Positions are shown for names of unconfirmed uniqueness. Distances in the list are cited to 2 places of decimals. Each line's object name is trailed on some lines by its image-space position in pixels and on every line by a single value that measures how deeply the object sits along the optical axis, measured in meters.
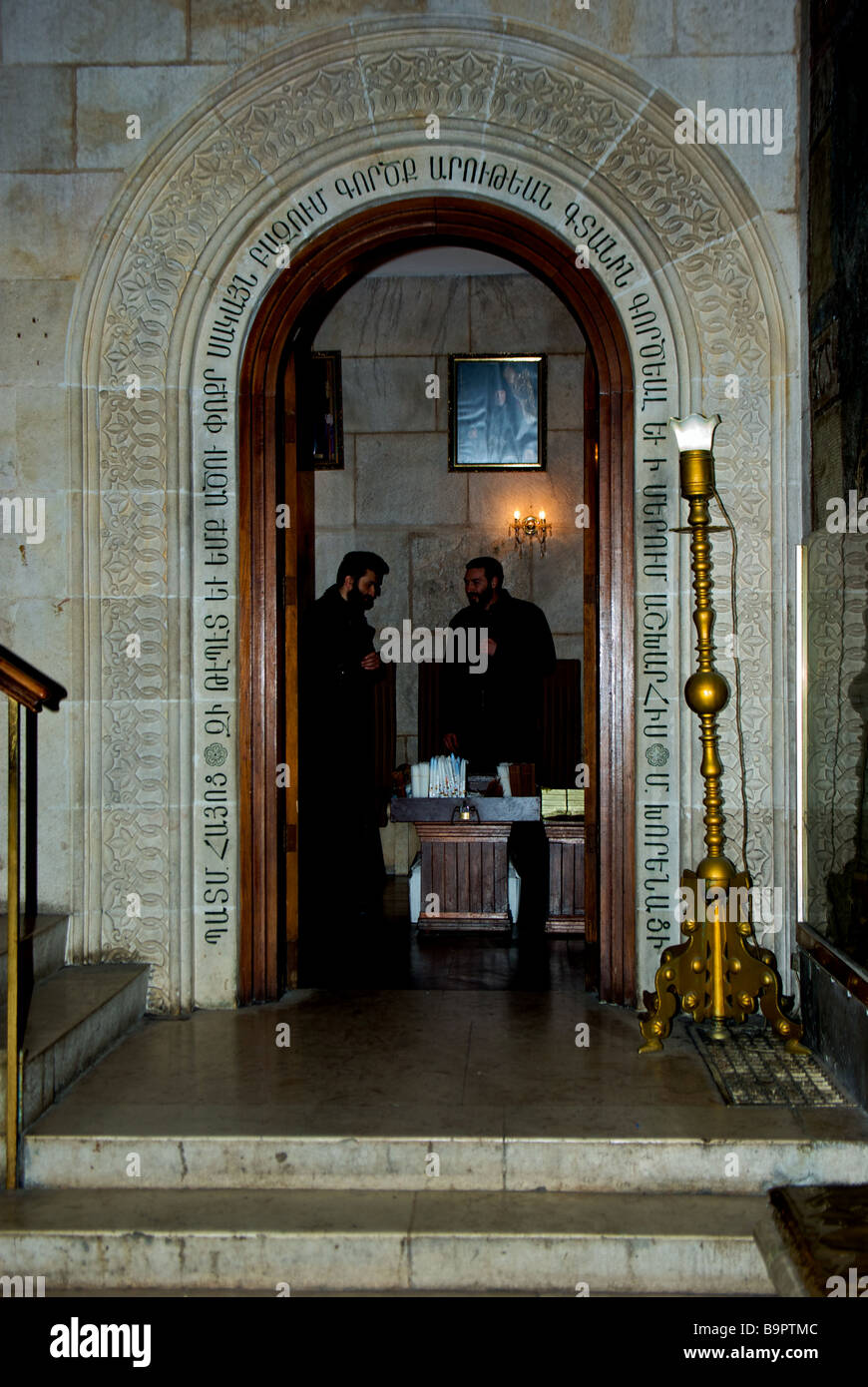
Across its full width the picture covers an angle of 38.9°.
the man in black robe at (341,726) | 6.28
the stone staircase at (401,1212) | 2.88
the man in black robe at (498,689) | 7.17
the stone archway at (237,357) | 4.18
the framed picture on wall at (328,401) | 8.35
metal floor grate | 3.41
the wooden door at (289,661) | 4.55
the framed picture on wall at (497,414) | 8.33
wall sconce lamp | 8.38
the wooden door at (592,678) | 4.43
